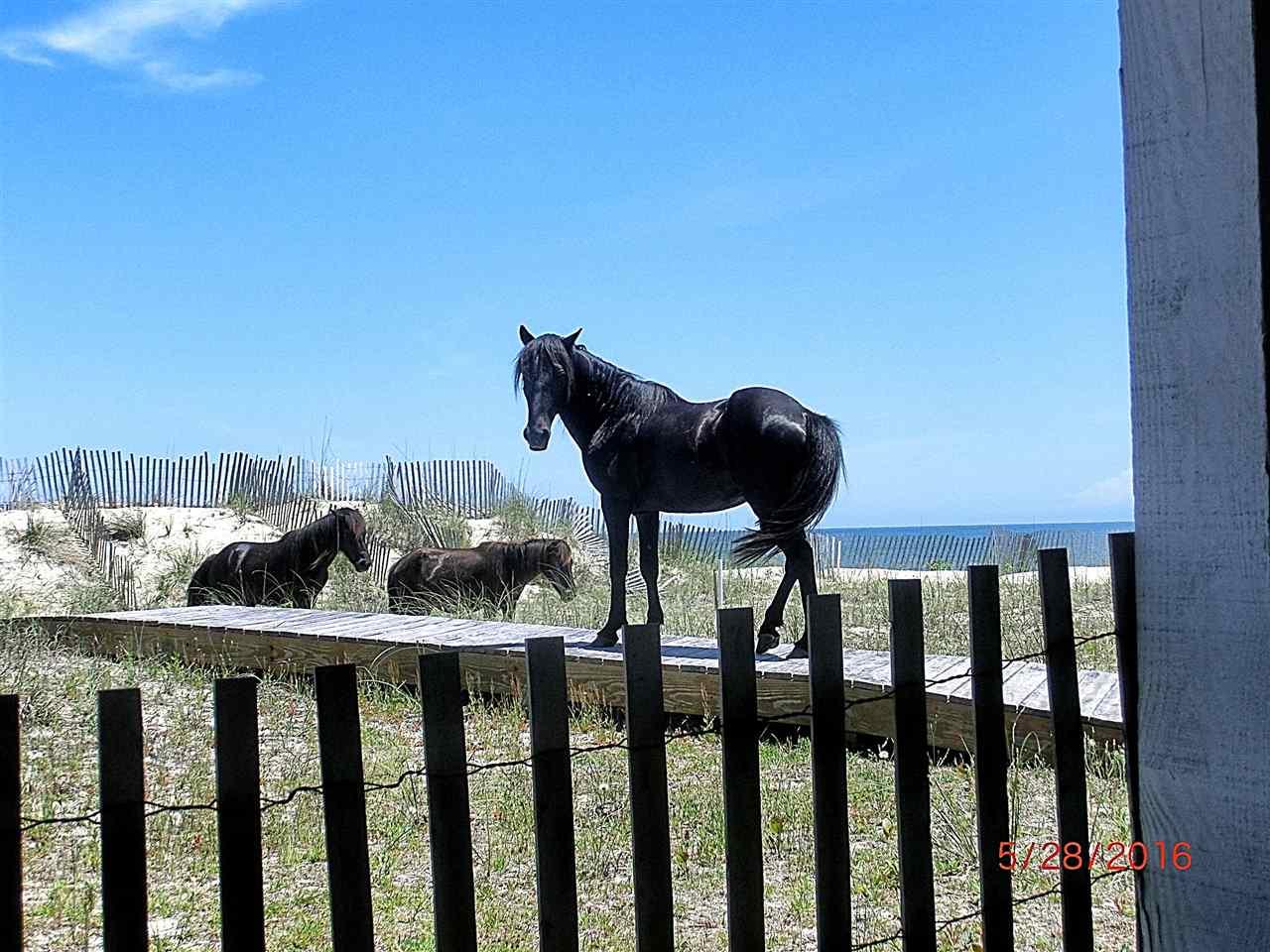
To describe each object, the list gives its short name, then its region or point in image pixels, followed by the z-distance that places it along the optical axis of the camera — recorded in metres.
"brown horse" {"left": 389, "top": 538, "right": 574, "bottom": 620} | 9.65
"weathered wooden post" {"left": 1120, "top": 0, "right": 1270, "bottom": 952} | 1.91
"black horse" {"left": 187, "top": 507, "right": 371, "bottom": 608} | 9.35
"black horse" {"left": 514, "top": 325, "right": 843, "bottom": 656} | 5.93
